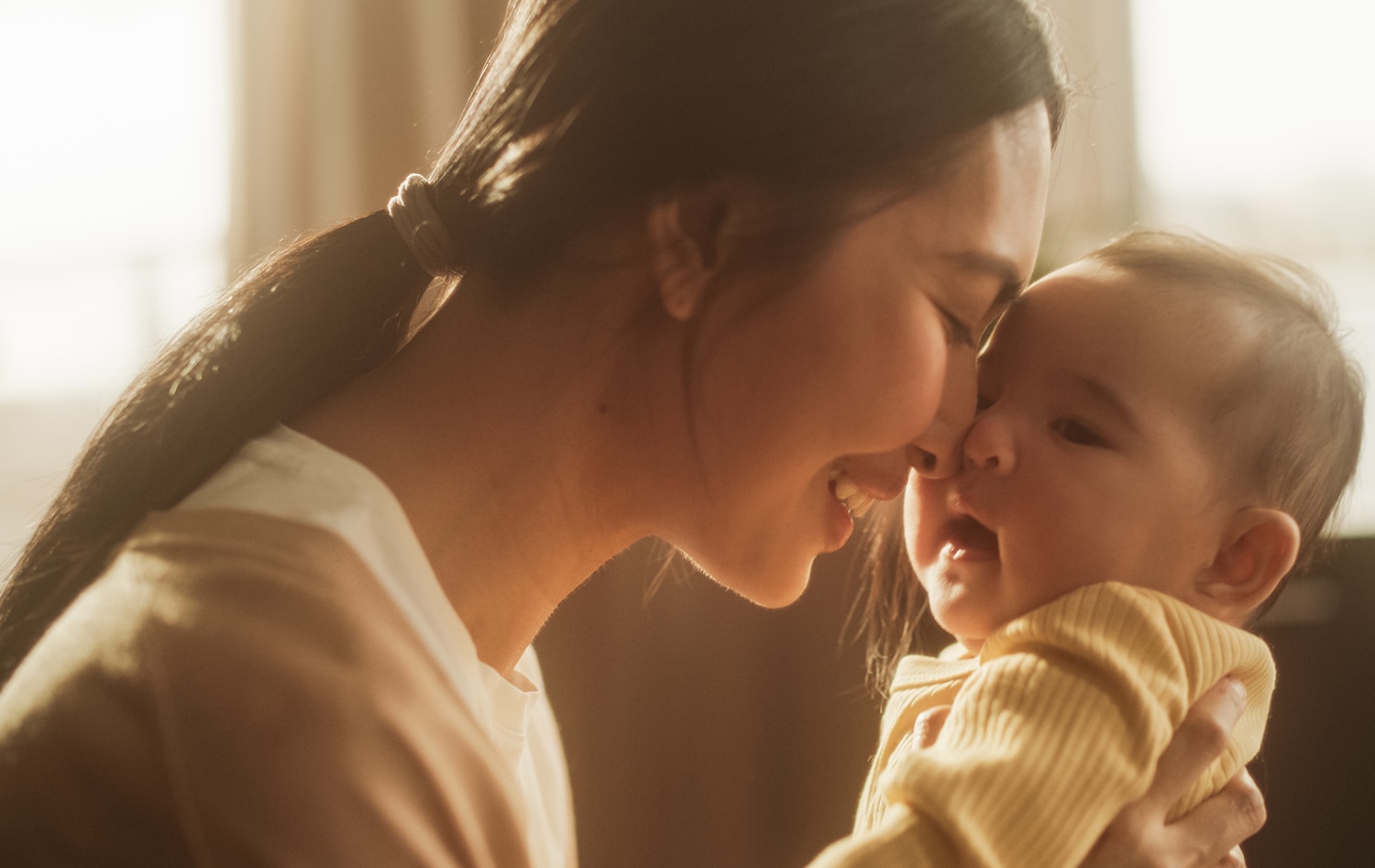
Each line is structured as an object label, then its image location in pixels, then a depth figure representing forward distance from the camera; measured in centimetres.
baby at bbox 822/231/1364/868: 82
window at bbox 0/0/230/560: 228
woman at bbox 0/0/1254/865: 73
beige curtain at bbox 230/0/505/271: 225
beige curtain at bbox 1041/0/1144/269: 208
